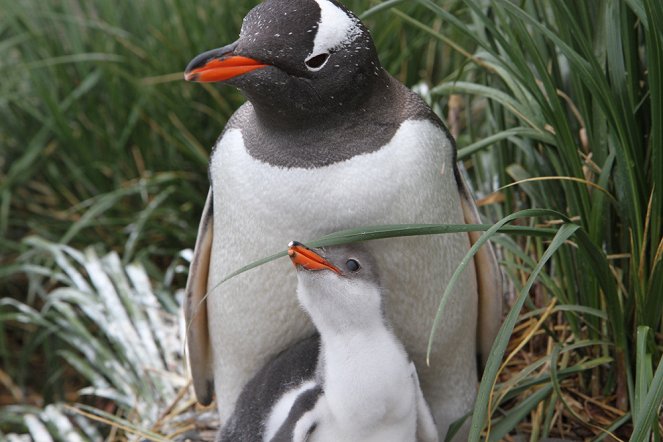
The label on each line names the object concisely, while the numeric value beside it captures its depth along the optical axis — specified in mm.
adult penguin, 2464
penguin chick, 2484
